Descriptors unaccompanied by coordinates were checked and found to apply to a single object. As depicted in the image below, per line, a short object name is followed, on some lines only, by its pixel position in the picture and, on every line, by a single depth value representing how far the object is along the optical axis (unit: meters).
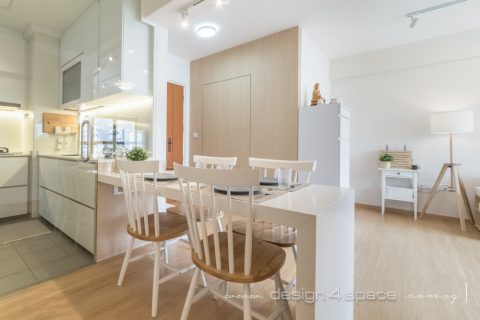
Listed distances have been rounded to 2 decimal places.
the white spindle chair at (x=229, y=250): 0.97
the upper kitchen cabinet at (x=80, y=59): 2.60
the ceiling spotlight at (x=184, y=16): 2.31
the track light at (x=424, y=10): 2.55
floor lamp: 3.00
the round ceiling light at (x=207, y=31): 3.00
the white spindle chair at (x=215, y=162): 2.00
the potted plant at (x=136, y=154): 2.06
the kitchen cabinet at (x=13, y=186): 2.81
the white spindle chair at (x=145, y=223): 1.40
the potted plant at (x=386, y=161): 3.64
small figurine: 3.07
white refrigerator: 2.83
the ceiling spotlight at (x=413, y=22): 2.80
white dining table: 0.88
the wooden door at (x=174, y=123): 4.07
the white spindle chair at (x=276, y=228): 1.40
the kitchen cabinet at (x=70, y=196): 2.09
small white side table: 3.38
